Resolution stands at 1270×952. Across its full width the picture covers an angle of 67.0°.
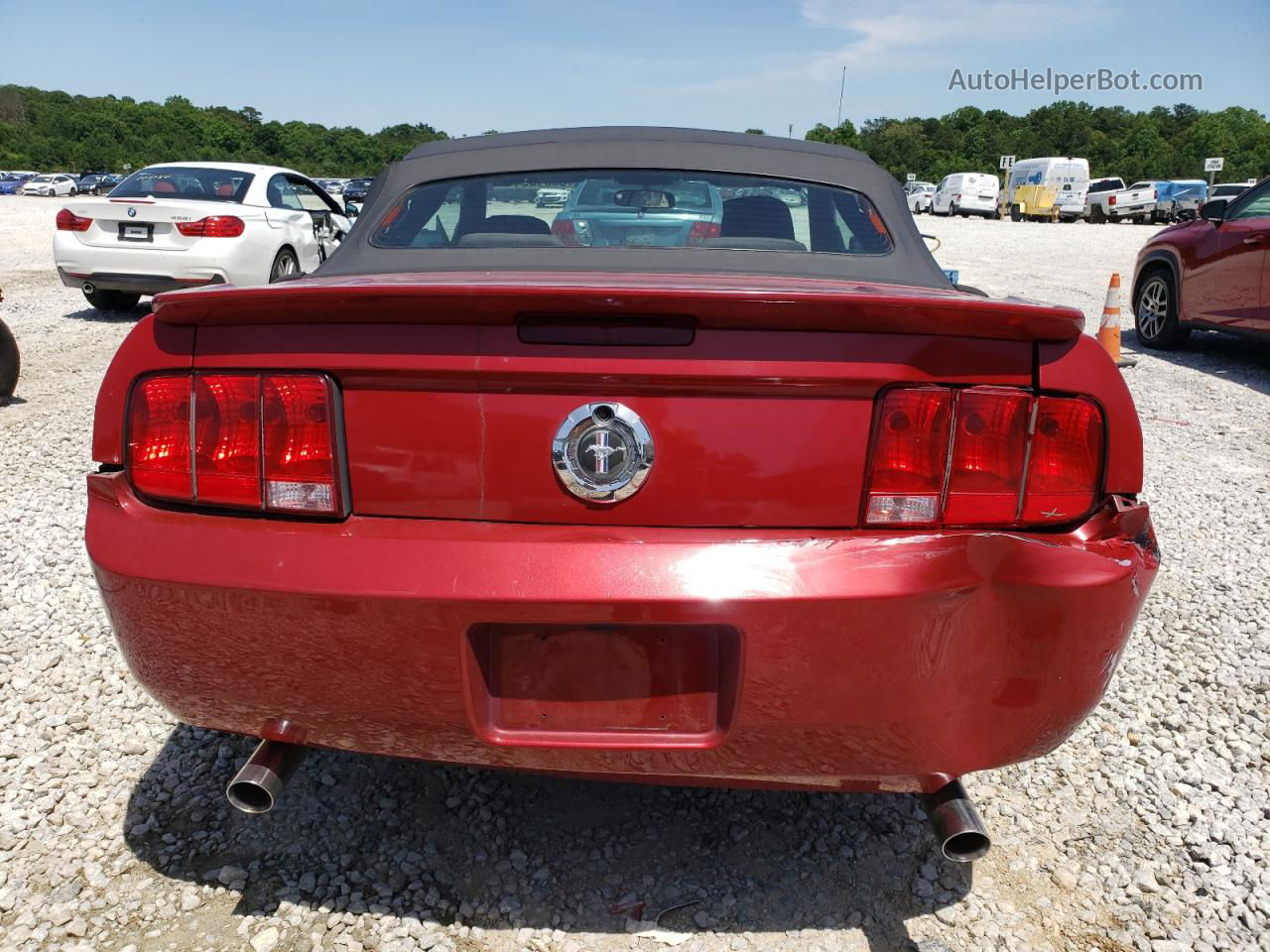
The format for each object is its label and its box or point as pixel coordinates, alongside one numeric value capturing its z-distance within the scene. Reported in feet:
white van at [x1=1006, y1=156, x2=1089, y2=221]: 142.61
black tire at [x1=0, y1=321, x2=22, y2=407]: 21.02
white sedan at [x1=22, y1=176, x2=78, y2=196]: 177.68
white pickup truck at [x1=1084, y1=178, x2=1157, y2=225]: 134.21
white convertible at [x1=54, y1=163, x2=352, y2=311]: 29.73
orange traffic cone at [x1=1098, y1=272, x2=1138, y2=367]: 26.25
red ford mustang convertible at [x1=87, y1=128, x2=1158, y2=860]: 5.29
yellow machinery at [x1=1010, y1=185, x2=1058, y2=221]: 142.82
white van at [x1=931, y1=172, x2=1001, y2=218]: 144.56
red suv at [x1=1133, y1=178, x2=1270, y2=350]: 25.08
